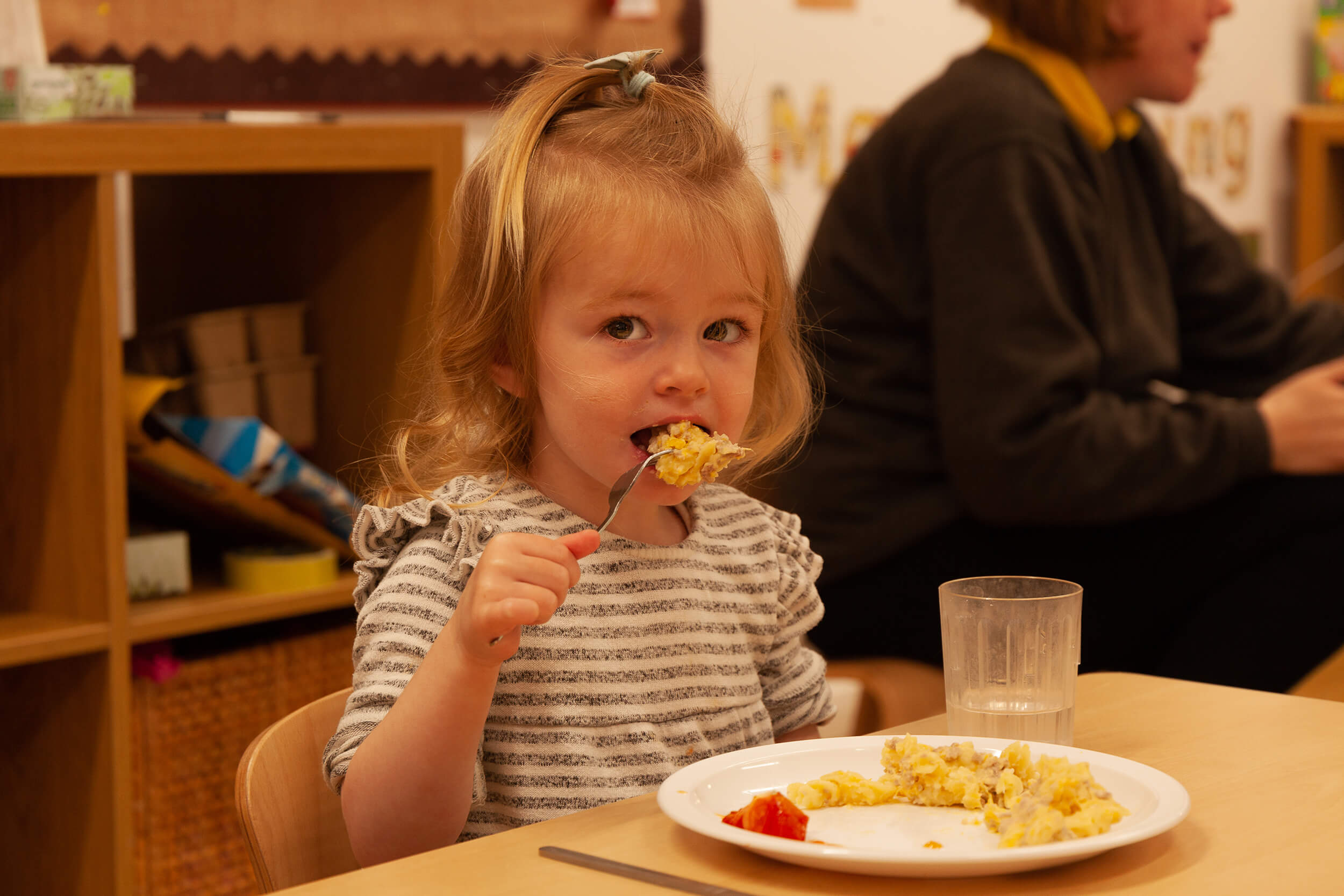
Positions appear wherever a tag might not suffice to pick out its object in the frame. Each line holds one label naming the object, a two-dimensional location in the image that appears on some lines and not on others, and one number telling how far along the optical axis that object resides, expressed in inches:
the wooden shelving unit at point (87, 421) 63.7
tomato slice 41.6
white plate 40.1
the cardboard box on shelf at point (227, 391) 71.0
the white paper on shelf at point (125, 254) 77.4
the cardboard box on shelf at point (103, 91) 64.5
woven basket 67.2
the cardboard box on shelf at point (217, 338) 71.0
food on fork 48.6
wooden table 40.5
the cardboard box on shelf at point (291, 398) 73.3
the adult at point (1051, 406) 70.0
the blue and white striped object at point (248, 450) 67.7
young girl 49.3
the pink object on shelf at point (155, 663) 67.2
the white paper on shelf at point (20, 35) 64.9
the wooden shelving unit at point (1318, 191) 131.0
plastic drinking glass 46.1
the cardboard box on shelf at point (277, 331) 73.0
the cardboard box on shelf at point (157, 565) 67.3
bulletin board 74.6
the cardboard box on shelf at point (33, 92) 63.0
